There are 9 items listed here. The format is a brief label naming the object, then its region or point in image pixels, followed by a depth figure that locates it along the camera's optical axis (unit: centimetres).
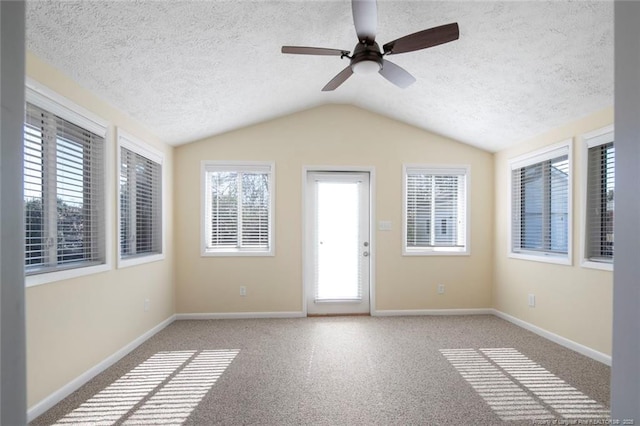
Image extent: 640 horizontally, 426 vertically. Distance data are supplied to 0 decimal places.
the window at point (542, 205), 360
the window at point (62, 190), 222
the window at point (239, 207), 457
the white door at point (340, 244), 468
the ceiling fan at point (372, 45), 208
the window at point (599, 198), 308
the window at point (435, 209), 474
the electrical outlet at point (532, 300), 396
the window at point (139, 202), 336
